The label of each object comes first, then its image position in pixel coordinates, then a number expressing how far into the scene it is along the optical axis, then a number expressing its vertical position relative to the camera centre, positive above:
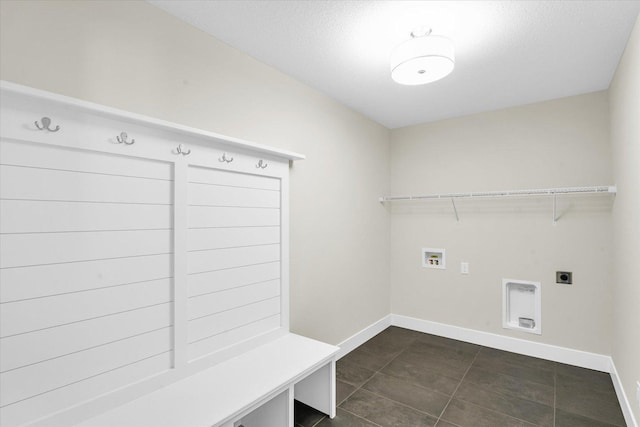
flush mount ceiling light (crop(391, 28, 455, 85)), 1.77 +0.89
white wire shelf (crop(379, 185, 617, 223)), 2.57 +0.22
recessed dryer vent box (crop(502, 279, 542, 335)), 3.02 -0.84
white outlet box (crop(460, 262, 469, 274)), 3.38 -0.52
